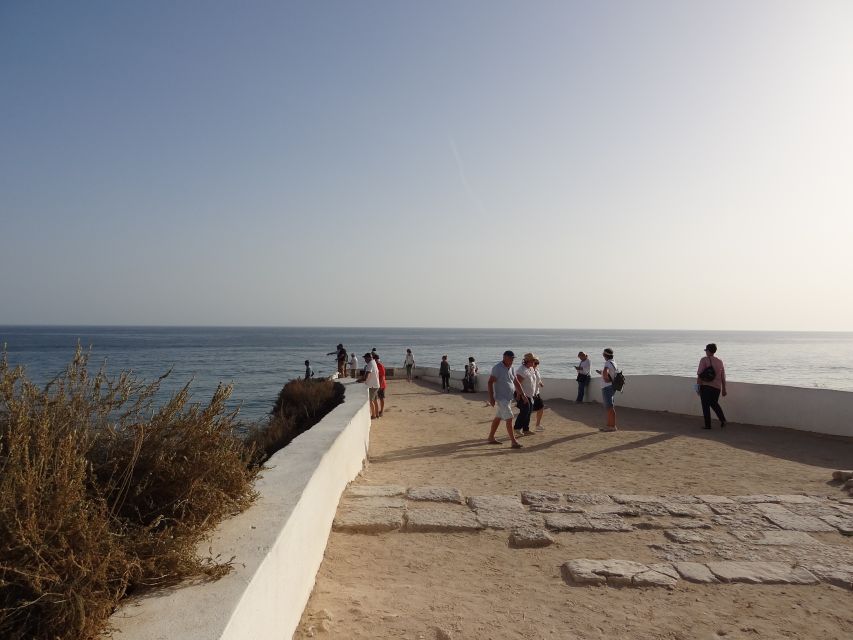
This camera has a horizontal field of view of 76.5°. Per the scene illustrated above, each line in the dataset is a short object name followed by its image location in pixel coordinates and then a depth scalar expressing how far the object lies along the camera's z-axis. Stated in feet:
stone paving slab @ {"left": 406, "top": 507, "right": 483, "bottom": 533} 15.82
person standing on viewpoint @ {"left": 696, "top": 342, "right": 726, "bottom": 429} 32.96
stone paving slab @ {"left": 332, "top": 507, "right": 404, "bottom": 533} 15.55
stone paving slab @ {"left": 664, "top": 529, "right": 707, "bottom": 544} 15.01
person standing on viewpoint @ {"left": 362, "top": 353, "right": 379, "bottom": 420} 39.88
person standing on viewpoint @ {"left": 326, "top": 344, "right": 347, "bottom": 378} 68.85
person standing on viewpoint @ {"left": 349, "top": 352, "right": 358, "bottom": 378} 62.75
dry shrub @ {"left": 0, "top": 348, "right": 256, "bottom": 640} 5.92
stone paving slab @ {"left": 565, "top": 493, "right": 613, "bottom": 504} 18.75
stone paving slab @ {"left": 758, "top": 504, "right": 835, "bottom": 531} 16.18
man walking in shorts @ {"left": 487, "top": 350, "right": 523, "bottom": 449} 28.68
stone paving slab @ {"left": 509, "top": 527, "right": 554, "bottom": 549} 14.66
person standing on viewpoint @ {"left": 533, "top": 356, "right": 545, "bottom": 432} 35.94
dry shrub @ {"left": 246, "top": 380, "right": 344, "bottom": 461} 30.76
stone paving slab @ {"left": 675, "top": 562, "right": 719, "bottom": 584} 12.50
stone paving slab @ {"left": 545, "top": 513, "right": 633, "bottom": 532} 15.99
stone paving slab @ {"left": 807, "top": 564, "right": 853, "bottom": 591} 12.44
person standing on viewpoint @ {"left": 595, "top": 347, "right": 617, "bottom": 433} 33.68
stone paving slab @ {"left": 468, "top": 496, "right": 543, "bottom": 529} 16.26
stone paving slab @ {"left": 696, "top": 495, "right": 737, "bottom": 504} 18.75
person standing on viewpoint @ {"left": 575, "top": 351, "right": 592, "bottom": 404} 49.77
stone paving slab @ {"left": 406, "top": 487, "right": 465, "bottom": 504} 18.71
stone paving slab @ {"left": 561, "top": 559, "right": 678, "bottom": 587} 12.39
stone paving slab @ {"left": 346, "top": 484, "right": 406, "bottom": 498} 19.01
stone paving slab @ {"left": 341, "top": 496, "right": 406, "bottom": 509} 17.70
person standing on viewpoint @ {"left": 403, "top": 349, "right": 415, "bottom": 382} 79.63
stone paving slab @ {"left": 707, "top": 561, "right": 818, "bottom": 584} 12.53
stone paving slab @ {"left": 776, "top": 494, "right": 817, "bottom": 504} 18.90
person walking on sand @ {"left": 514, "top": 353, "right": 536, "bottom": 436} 32.53
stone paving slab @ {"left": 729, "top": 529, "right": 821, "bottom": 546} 14.92
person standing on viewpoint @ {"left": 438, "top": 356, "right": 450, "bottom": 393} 69.31
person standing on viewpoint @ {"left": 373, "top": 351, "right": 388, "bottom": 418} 43.78
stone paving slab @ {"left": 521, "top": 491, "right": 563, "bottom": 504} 18.67
